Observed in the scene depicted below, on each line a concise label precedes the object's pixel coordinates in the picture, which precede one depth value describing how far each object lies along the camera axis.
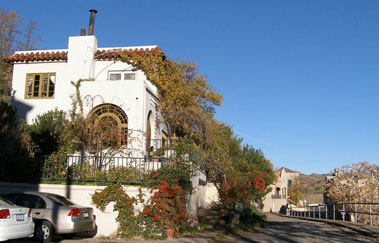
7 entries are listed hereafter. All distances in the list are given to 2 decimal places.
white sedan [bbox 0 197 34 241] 9.48
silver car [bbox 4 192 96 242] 11.57
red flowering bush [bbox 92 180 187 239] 13.23
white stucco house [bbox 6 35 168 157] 18.56
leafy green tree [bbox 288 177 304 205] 60.50
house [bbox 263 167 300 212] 44.03
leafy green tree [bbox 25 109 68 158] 17.47
